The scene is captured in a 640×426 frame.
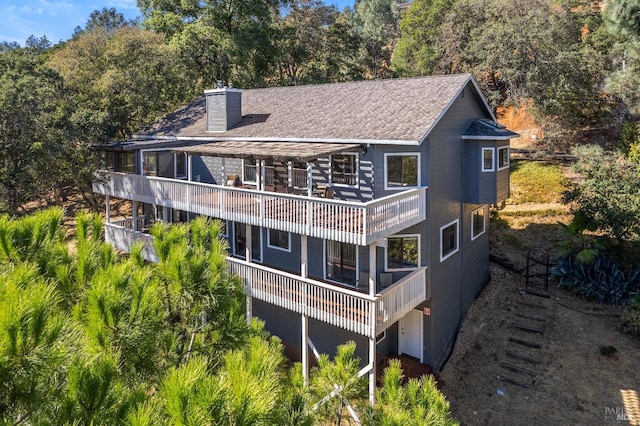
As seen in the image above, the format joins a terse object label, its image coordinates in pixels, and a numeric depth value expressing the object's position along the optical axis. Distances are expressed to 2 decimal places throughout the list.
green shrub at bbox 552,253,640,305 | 18.20
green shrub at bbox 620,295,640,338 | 16.41
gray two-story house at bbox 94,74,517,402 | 13.98
